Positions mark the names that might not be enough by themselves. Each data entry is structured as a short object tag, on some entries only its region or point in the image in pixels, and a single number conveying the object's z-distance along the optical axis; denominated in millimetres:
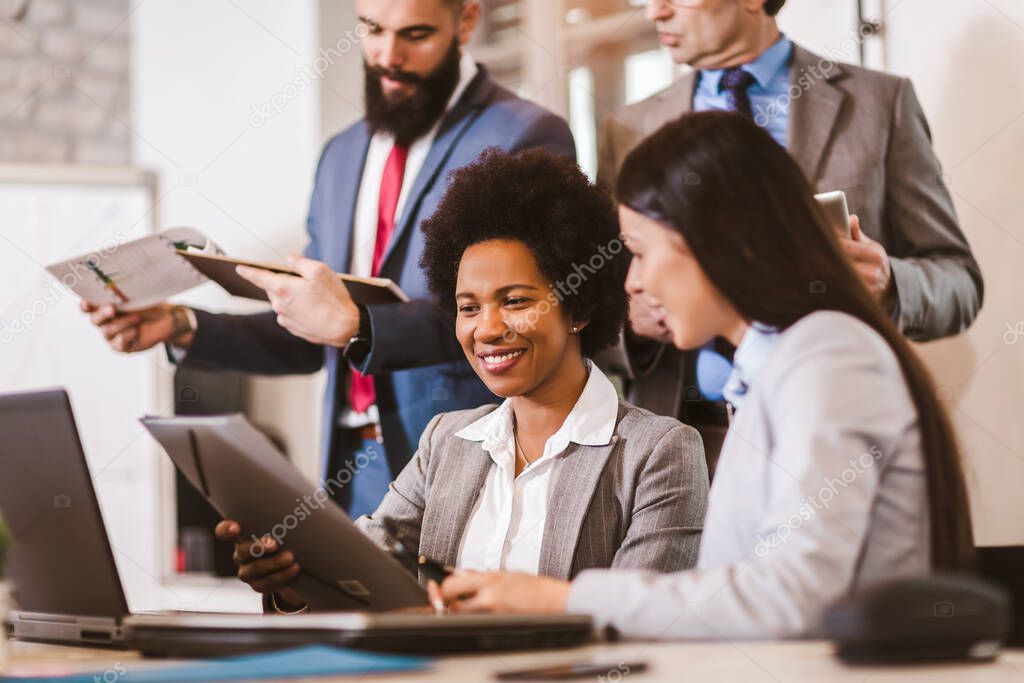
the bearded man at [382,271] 2191
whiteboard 3963
